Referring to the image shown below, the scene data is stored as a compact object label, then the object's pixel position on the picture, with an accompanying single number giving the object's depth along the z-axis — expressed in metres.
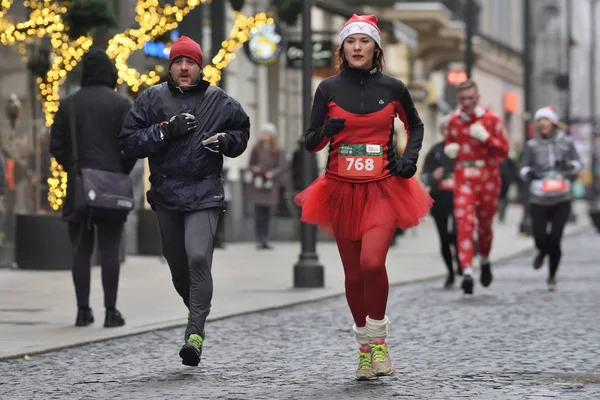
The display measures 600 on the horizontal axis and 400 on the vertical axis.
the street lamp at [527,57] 34.41
